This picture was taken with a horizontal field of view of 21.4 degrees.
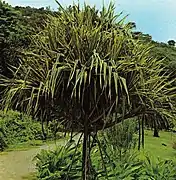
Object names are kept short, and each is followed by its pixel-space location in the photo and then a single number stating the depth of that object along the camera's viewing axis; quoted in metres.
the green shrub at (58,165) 7.39
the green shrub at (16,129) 17.94
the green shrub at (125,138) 7.34
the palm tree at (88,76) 5.30
